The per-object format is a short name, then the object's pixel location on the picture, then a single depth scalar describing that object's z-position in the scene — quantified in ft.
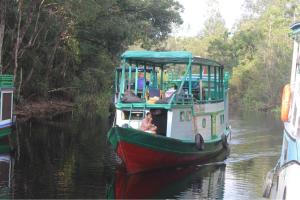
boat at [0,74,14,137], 66.78
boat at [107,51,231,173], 51.52
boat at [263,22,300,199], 28.96
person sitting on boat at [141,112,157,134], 53.83
